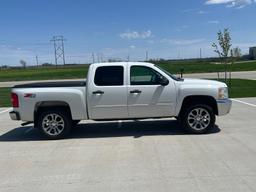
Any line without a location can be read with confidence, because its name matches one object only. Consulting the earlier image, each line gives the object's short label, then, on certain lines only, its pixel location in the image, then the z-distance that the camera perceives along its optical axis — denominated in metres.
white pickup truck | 4.87
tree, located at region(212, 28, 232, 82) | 11.51
